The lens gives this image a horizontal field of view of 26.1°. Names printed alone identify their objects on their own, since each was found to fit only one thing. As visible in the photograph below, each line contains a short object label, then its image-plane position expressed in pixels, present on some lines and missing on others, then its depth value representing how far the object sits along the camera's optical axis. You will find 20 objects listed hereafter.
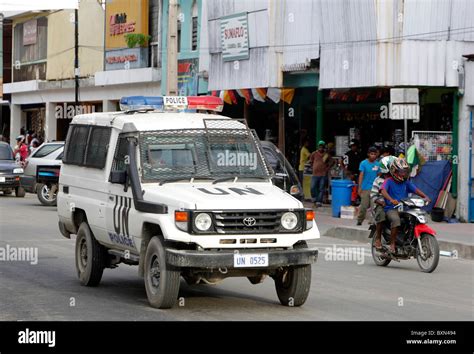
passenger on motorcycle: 16.03
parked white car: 29.03
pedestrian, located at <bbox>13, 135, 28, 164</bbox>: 40.88
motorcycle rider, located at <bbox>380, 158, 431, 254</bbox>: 15.88
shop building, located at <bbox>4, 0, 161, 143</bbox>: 41.72
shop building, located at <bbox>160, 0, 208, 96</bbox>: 35.56
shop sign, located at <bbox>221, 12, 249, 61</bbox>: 31.55
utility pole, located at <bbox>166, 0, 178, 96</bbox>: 29.53
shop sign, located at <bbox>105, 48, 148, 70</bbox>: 41.78
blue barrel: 26.31
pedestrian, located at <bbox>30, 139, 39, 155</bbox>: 47.19
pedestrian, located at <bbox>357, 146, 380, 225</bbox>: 23.48
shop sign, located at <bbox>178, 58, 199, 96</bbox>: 36.44
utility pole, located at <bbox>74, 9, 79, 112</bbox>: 44.62
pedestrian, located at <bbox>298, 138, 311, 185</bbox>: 30.70
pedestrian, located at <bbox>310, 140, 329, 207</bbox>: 28.23
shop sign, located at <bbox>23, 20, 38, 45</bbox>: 54.94
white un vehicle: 11.09
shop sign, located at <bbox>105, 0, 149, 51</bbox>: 41.62
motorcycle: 15.68
